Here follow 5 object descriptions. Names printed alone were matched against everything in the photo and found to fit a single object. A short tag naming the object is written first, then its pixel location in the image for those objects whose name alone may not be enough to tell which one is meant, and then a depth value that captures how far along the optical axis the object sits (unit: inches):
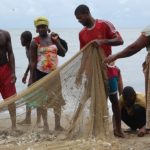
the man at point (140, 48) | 186.4
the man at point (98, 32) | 230.6
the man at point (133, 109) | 256.2
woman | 255.1
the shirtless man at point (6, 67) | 267.0
